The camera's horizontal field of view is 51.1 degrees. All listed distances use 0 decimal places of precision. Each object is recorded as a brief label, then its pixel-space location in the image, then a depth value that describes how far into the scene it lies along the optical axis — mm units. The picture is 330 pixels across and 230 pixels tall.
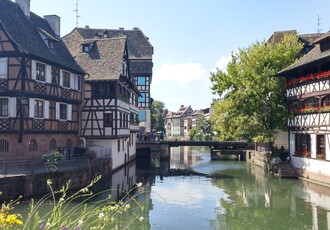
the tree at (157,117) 93500
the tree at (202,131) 95150
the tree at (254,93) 32281
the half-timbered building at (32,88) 23969
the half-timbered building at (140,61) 61125
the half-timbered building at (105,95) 31938
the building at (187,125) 139125
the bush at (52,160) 21609
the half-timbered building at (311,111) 24906
